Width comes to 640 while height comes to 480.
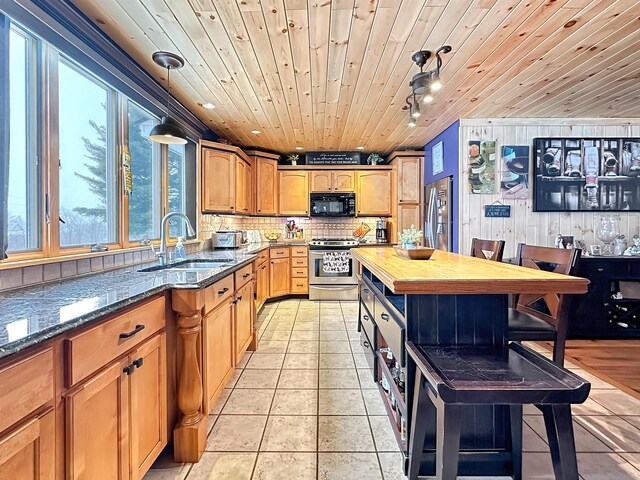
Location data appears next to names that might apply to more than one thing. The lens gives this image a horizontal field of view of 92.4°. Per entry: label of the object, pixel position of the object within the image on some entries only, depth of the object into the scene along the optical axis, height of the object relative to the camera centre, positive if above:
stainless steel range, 4.99 -0.61
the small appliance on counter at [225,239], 3.91 -0.04
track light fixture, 2.14 +1.15
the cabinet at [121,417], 0.94 -0.67
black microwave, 5.29 +0.51
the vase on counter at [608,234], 3.45 +0.01
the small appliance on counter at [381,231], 5.44 +0.08
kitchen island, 1.22 -0.41
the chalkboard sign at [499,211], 3.71 +0.29
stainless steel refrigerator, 4.06 +0.27
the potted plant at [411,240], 2.14 -0.03
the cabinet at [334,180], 5.36 +0.97
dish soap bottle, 2.56 -0.14
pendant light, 2.17 +0.78
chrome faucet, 2.35 -0.08
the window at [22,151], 1.47 +0.42
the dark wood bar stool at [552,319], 1.74 -0.52
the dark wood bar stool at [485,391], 0.99 -0.51
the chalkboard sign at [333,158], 5.45 +1.38
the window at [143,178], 2.55 +0.52
